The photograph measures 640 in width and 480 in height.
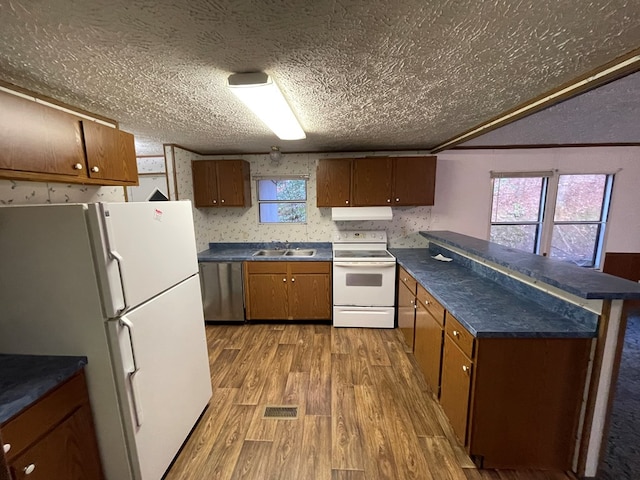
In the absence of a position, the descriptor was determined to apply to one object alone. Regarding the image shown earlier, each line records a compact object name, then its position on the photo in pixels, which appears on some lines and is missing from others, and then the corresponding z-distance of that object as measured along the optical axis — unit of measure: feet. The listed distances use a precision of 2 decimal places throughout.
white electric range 10.32
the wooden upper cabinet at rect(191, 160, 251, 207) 11.32
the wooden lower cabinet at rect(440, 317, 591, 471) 4.71
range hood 11.04
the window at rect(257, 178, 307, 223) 12.43
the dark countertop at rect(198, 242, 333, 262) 10.77
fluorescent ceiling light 4.36
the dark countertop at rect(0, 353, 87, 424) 3.29
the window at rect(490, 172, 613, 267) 11.75
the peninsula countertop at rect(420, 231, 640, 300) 4.30
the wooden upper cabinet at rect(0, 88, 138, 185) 4.13
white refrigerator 3.96
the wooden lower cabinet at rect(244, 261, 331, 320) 10.84
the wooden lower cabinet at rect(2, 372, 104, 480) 3.27
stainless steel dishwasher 10.98
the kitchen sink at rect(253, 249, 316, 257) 11.92
